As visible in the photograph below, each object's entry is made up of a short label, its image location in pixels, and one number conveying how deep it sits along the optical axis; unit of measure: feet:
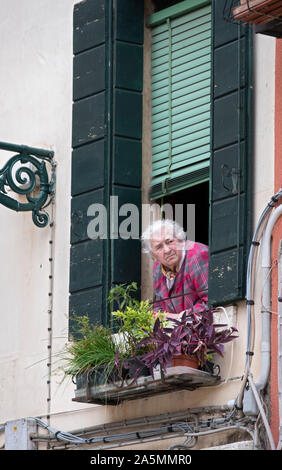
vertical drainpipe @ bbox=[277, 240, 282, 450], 31.68
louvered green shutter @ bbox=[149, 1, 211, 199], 36.70
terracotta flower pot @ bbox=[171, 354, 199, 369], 32.86
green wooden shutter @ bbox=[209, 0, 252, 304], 33.60
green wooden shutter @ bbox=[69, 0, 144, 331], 36.73
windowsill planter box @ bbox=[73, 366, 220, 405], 32.83
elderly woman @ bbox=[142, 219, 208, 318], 35.24
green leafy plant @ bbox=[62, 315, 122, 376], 34.24
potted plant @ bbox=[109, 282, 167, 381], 33.53
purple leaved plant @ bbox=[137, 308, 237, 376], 32.91
